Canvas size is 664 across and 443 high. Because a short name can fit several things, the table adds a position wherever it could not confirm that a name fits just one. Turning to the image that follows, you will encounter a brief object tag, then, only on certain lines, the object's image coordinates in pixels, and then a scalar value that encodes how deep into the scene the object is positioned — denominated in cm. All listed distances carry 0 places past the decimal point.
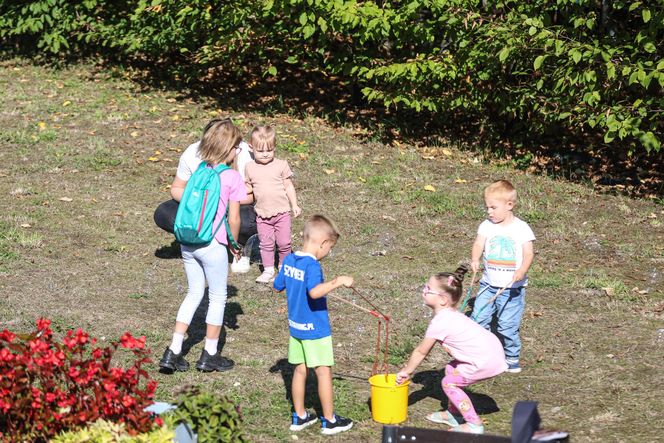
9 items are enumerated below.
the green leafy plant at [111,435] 850
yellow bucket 1177
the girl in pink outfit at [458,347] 1154
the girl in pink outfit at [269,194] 1661
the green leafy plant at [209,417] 922
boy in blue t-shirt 1123
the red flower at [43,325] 959
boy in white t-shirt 1329
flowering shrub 897
